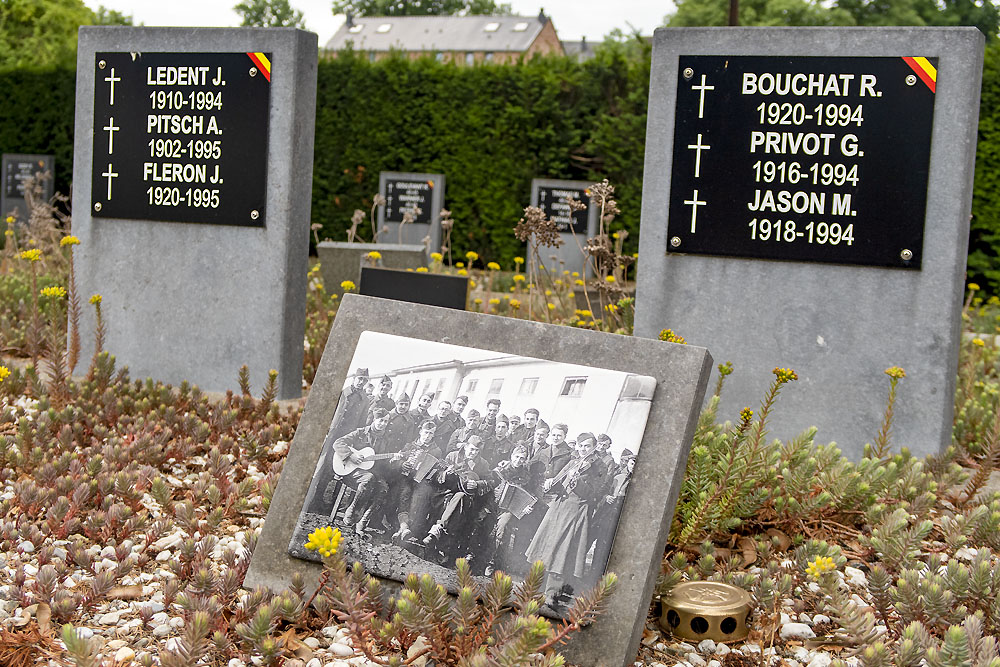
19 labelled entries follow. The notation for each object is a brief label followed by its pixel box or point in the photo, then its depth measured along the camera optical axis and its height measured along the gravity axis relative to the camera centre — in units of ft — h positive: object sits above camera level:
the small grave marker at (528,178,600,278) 41.70 +1.74
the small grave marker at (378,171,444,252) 46.37 +2.04
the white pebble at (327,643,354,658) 6.99 -2.97
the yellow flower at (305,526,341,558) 5.66 -1.78
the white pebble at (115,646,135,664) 6.79 -3.04
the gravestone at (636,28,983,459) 13.35 +0.80
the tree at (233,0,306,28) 201.57 +47.08
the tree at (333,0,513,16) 202.28 +49.89
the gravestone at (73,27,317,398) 16.46 +0.64
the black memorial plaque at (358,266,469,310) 14.73 -0.64
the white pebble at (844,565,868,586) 8.94 -2.86
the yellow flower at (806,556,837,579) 6.47 -2.01
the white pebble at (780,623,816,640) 7.77 -2.92
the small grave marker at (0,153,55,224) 54.65 +2.50
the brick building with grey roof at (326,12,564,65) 188.85 +42.43
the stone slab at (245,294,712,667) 6.68 -1.31
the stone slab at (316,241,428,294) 29.40 -0.49
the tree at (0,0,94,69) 99.87 +21.09
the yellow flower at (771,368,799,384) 9.29 -1.04
